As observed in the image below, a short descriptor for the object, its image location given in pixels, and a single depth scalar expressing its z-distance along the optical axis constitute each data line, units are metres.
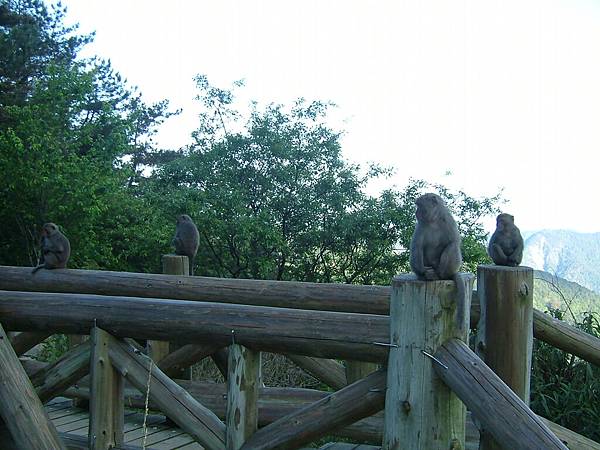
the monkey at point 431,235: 4.00
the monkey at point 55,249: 5.66
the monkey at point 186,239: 7.59
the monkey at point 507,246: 5.81
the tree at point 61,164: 14.49
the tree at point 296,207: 13.34
